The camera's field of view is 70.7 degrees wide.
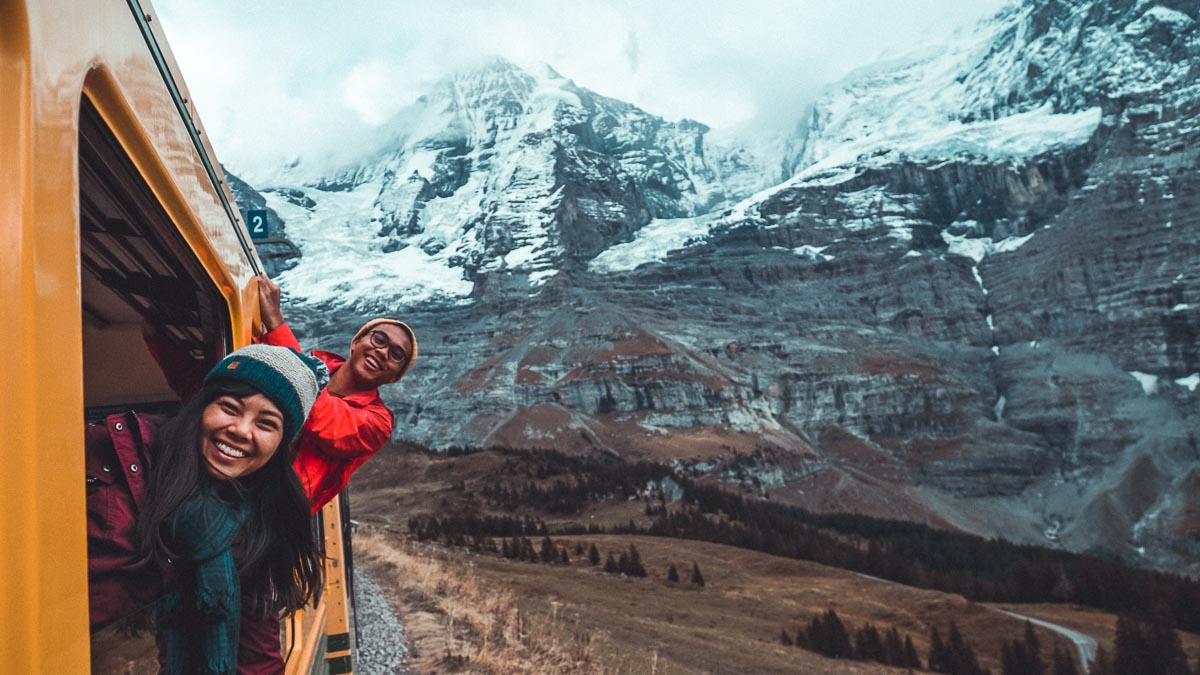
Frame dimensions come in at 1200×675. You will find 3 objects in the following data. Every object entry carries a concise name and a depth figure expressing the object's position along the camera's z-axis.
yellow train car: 1.04
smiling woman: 1.54
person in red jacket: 2.42
